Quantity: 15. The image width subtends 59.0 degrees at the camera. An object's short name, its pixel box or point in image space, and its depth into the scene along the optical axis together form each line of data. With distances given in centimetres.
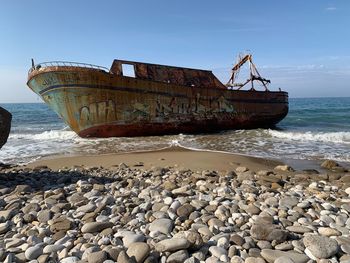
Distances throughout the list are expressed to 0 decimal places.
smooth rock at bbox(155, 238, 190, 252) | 281
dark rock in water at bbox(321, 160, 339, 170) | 752
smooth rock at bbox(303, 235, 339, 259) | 277
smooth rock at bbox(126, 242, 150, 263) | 270
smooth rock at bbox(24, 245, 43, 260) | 279
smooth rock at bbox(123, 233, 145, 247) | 300
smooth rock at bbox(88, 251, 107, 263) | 267
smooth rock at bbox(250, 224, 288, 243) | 305
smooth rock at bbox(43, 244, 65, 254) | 288
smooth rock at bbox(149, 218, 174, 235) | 329
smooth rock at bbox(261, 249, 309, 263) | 269
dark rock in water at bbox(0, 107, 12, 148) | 584
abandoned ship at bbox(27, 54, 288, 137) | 1288
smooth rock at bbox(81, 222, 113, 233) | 329
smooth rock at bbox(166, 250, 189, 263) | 269
